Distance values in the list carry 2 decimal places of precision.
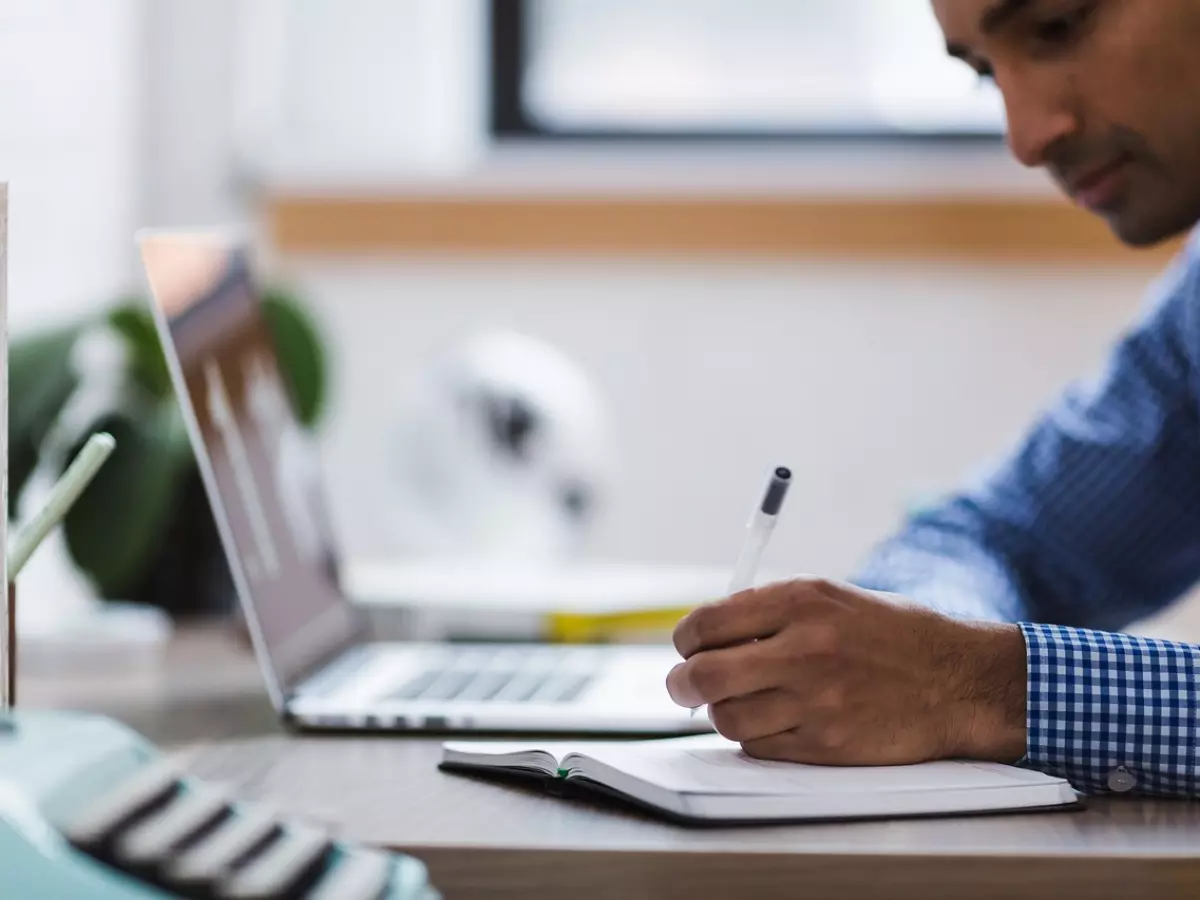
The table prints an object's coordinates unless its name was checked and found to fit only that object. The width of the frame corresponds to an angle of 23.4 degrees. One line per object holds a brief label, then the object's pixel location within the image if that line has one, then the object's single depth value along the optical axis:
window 2.94
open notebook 1.13
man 1.21
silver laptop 1.35
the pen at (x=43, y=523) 1.21
